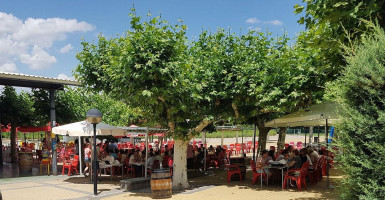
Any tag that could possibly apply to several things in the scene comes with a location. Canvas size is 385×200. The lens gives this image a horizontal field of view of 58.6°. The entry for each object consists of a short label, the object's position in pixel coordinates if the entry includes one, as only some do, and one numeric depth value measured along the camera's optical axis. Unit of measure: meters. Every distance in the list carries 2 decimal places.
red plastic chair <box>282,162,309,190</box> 10.12
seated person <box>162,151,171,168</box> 14.26
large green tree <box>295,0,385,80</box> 5.64
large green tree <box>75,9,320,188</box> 8.93
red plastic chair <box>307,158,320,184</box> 11.02
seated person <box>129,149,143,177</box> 13.80
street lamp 9.95
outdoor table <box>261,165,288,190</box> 10.27
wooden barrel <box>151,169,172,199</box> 9.56
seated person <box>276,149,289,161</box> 11.10
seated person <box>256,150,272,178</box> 10.86
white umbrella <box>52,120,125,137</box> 12.38
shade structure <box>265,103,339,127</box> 9.66
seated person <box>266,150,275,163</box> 11.44
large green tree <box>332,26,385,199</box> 4.24
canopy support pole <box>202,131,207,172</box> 15.68
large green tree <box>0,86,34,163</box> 20.33
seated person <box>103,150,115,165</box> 13.55
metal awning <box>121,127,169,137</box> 14.61
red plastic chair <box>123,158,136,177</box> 14.43
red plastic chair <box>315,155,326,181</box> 11.59
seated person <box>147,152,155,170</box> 13.20
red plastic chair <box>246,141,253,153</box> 27.68
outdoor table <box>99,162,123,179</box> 12.96
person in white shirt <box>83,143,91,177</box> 13.50
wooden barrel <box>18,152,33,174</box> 16.92
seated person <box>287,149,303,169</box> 10.48
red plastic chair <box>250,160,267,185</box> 11.24
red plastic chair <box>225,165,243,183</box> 12.42
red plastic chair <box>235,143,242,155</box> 24.94
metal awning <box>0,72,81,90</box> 13.66
